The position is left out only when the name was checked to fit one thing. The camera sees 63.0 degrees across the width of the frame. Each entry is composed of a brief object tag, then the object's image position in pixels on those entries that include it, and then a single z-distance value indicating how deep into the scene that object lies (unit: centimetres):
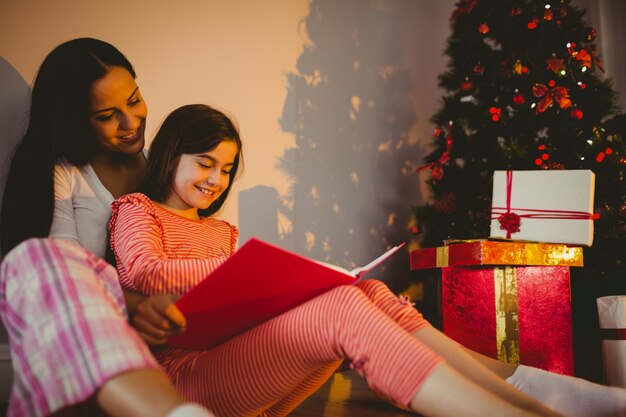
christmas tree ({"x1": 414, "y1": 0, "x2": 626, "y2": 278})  164
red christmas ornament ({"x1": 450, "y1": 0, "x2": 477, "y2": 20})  178
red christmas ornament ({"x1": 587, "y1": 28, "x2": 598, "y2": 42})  171
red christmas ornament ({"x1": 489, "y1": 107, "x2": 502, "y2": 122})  172
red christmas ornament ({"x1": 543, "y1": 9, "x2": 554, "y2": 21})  170
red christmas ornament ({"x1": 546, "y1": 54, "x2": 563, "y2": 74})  168
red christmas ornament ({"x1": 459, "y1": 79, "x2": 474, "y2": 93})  177
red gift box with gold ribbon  136
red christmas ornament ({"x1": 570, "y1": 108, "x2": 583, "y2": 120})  165
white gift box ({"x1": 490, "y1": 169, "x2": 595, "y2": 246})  137
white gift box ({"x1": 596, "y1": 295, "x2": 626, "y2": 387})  123
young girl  58
